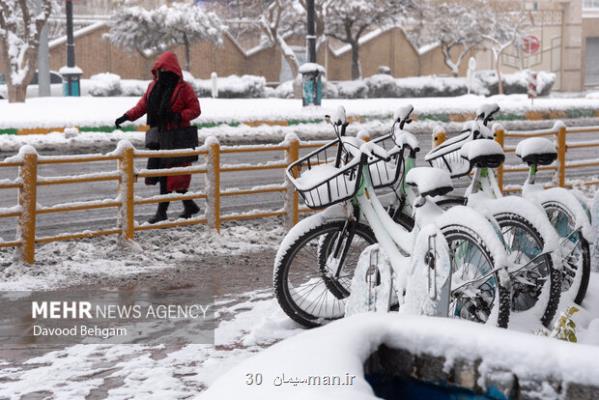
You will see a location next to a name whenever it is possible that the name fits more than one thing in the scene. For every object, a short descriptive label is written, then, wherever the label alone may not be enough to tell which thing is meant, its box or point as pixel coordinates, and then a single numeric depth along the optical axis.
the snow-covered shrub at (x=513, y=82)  47.38
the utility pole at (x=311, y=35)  28.03
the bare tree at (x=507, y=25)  52.50
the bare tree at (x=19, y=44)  29.18
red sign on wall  52.25
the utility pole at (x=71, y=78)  35.38
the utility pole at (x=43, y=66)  33.06
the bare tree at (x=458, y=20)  51.56
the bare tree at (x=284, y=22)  40.91
